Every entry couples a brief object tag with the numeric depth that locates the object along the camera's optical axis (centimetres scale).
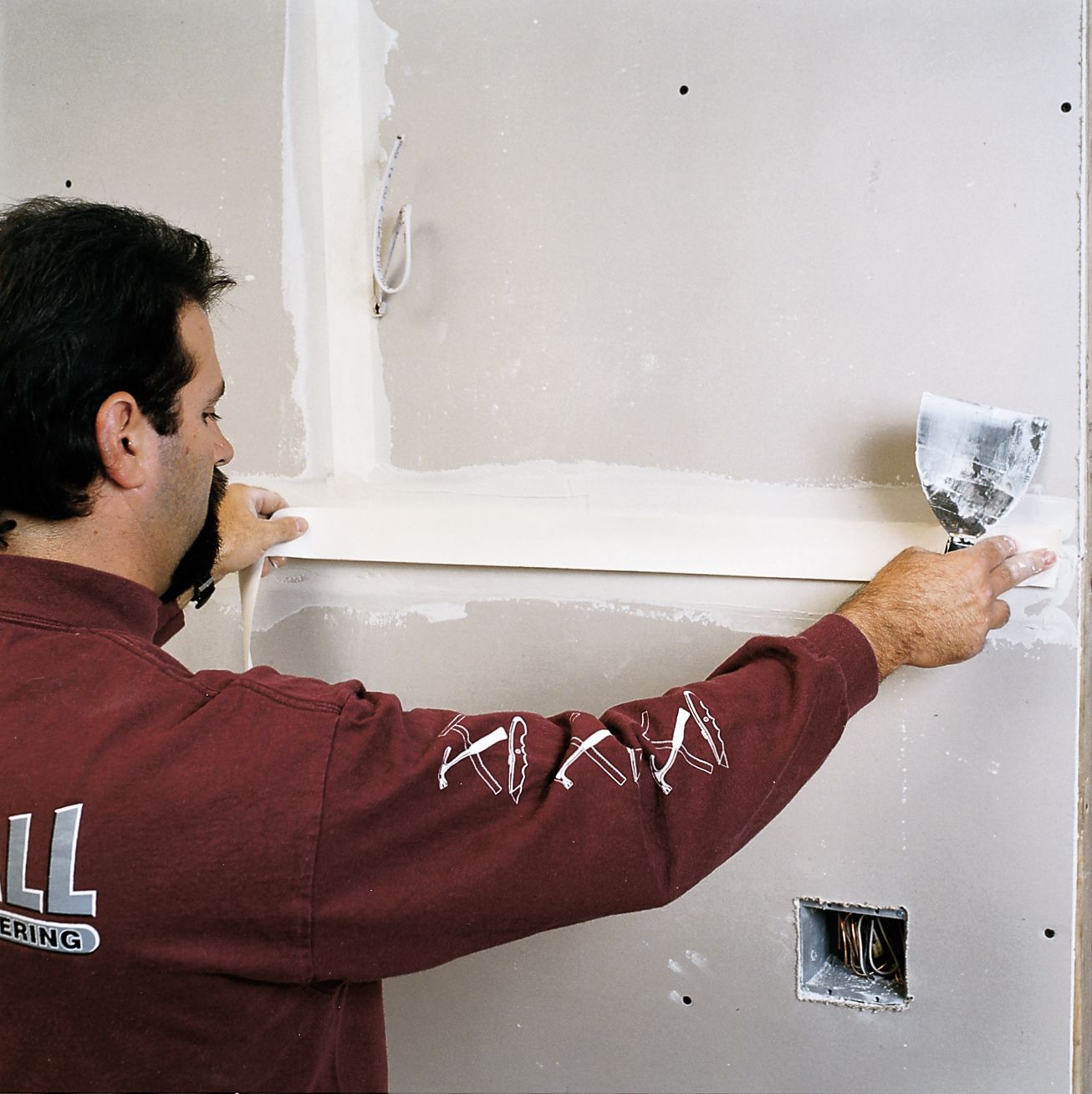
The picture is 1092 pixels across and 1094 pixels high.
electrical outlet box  142
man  93
